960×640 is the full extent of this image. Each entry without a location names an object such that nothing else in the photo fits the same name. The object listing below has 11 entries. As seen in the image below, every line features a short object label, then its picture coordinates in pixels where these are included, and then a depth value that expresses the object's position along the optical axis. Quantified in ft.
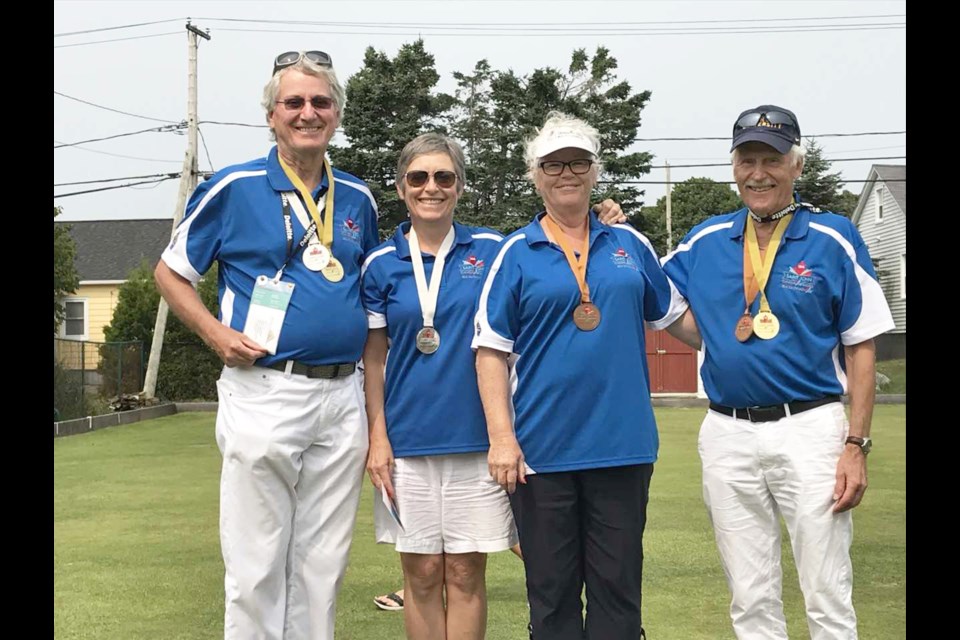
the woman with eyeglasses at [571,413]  12.26
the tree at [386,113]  100.32
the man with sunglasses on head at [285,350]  12.70
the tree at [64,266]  68.41
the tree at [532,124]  104.32
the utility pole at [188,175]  78.74
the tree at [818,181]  103.71
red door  92.38
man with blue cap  12.41
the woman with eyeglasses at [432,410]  13.26
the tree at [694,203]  195.11
